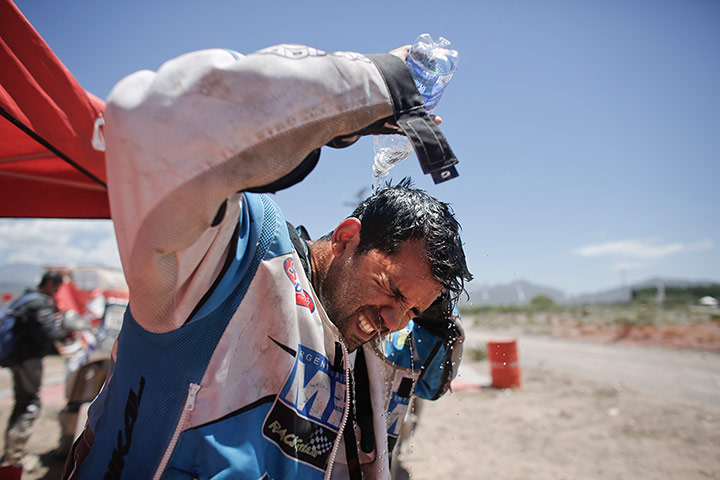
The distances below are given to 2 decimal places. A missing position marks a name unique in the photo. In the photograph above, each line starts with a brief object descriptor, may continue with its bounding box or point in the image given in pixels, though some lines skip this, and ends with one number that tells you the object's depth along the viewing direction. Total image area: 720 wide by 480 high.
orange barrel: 8.42
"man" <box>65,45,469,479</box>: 0.89
